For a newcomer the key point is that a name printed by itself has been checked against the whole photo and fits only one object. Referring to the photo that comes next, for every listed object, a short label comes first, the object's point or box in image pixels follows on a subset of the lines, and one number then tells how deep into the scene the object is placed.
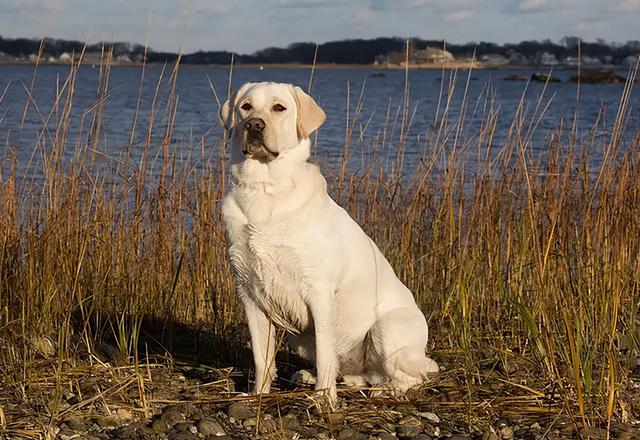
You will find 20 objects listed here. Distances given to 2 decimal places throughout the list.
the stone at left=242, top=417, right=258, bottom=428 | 3.80
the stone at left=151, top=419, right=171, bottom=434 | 3.70
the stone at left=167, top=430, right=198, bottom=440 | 3.60
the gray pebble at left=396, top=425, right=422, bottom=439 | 3.68
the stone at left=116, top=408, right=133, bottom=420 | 3.82
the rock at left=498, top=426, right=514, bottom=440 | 3.69
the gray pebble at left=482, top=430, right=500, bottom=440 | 3.62
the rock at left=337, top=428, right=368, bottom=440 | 3.64
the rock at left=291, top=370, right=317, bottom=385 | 4.27
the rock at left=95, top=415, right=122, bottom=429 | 3.74
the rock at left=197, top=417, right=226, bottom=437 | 3.69
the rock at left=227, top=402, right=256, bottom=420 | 3.87
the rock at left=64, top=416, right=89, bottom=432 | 3.66
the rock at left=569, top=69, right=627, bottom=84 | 63.12
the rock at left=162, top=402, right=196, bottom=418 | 3.88
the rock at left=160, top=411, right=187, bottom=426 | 3.78
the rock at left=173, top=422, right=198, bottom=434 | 3.70
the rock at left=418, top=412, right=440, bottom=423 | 3.85
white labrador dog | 3.84
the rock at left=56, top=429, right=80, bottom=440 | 3.57
